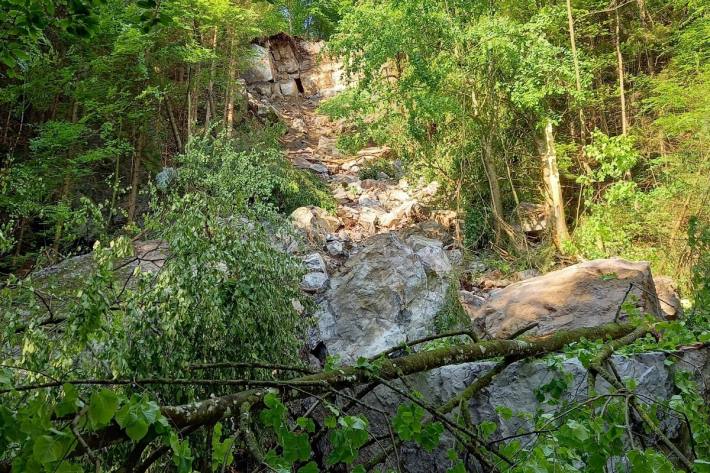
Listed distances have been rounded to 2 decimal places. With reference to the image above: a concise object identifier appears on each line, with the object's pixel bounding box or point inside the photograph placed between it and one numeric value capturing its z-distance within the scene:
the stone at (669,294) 5.68
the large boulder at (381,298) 6.34
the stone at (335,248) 10.10
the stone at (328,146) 18.63
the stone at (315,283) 7.70
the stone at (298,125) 20.69
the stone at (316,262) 8.22
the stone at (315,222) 10.23
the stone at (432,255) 7.59
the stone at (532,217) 11.06
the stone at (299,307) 6.48
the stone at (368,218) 12.21
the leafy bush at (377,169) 16.09
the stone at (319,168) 16.23
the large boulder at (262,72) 22.97
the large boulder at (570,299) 5.03
